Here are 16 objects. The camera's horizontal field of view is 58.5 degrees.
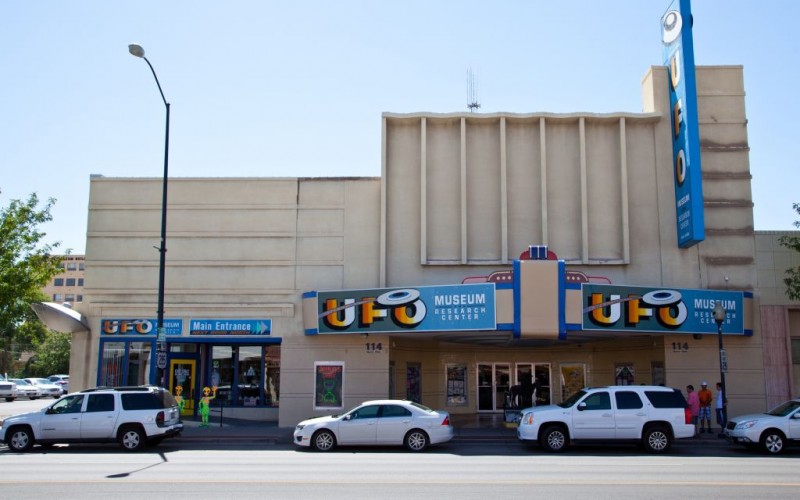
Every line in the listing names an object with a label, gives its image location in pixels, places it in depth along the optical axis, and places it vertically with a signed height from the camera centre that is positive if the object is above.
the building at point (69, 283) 104.69 +11.32
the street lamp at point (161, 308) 20.69 +1.57
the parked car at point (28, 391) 46.91 -1.98
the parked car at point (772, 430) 17.80 -1.64
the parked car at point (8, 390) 45.00 -1.84
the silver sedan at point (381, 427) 18.16 -1.64
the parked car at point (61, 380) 52.84 -1.49
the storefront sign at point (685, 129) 23.44 +7.83
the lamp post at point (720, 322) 22.14 +1.25
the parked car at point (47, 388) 49.12 -1.87
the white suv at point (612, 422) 18.20 -1.48
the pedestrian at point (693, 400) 22.67 -1.14
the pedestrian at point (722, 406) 22.16 -1.29
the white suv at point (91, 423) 18.55 -1.60
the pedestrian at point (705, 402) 22.41 -1.18
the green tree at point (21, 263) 24.45 +3.40
